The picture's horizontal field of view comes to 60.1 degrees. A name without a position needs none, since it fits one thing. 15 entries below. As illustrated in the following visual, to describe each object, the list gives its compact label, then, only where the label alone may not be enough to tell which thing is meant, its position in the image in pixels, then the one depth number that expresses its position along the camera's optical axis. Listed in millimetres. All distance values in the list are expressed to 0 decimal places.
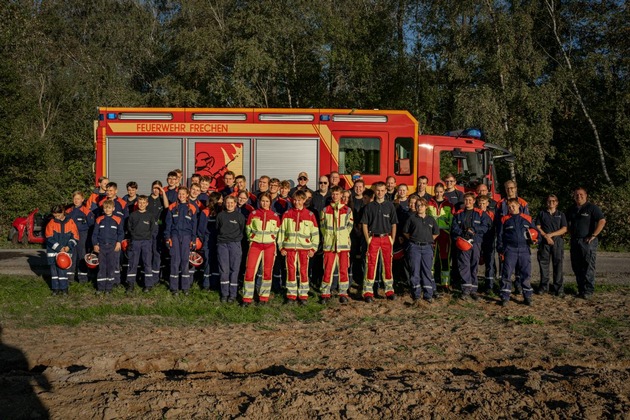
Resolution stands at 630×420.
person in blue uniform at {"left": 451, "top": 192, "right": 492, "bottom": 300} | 8641
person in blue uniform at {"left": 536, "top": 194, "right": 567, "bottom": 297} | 8859
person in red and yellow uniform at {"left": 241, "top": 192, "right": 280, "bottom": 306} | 8086
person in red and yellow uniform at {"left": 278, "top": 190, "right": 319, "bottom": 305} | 8203
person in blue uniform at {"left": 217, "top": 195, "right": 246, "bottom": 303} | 8250
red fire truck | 10969
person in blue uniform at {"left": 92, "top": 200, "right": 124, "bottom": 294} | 8766
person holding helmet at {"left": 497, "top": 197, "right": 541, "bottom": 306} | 8297
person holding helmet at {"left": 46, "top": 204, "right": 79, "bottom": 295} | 8773
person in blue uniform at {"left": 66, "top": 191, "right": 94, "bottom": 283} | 9312
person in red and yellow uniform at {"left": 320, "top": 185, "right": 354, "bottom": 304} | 8305
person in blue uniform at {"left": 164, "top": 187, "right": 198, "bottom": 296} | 8664
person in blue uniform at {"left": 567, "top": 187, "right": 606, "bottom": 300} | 8828
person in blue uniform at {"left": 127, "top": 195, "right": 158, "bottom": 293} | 8820
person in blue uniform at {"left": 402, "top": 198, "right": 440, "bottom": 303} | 8398
